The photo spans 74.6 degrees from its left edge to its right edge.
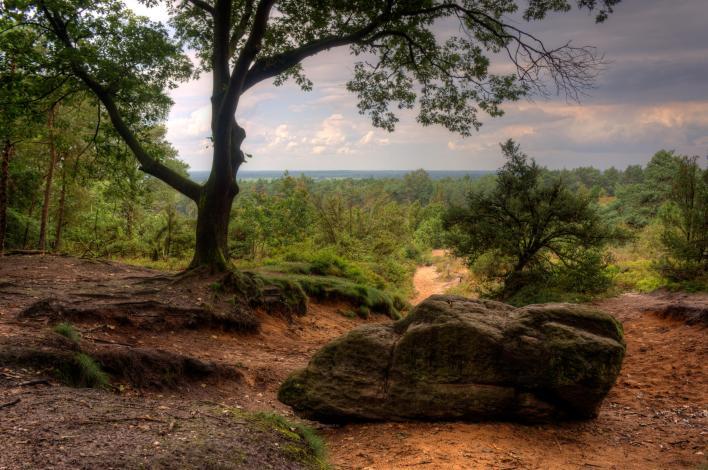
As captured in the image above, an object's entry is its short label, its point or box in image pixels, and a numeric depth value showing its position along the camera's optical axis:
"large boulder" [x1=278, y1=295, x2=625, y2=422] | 6.29
